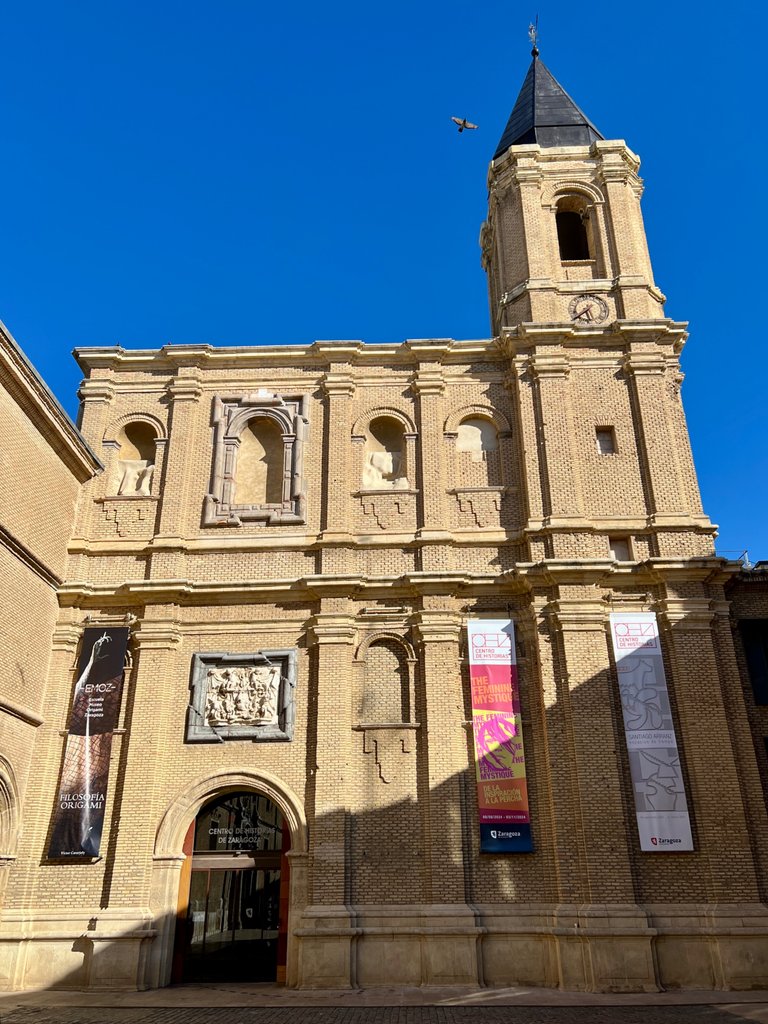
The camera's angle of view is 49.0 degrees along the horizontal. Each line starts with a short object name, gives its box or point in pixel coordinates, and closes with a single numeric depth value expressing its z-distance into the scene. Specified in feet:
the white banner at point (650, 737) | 55.11
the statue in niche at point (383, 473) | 69.56
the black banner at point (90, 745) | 57.00
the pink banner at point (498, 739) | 56.03
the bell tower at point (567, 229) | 75.36
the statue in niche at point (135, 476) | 70.02
